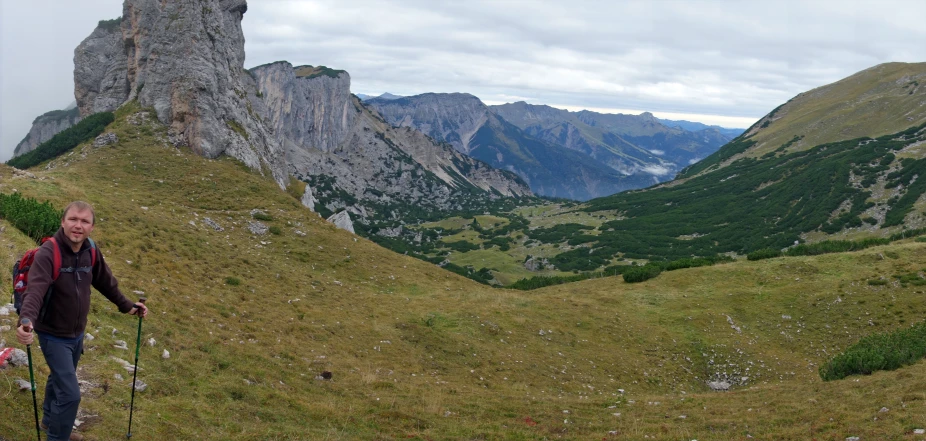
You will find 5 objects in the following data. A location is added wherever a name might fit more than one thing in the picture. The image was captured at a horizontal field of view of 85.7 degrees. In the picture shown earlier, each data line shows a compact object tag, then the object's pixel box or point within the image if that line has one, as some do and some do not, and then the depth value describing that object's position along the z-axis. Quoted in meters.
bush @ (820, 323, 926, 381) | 19.36
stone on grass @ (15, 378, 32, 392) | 10.21
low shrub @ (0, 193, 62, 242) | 18.25
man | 8.08
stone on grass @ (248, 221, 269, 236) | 35.21
